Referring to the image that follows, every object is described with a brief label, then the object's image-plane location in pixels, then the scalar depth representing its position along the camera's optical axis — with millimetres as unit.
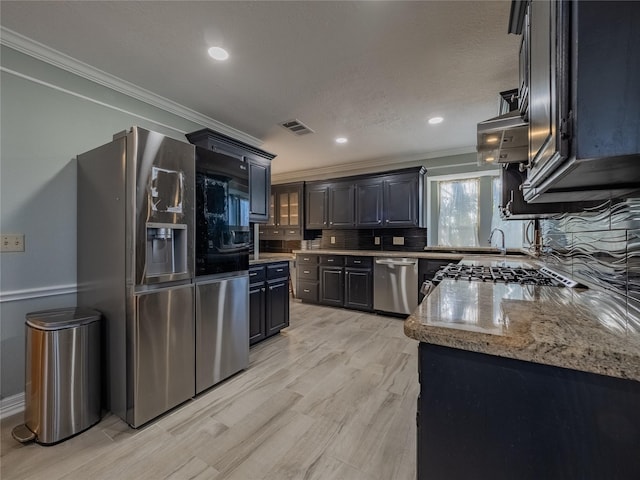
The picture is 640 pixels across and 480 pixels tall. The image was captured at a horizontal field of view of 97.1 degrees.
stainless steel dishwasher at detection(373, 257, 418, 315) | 4098
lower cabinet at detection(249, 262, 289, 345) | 3066
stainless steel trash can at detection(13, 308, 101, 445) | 1673
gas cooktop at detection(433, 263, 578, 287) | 1657
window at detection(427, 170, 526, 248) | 4141
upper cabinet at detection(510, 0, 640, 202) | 624
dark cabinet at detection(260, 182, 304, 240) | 5520
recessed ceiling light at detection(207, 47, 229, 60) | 2000
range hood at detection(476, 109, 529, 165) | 1404
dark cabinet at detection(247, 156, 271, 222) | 3383
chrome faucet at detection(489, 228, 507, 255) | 3900
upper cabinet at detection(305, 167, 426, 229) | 4375
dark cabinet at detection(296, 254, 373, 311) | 4480
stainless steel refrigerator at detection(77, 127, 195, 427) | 1779
